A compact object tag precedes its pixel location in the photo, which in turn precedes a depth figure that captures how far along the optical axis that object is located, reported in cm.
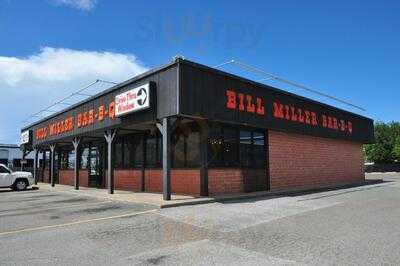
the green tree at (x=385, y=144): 6744
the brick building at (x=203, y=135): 1661
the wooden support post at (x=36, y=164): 3228
